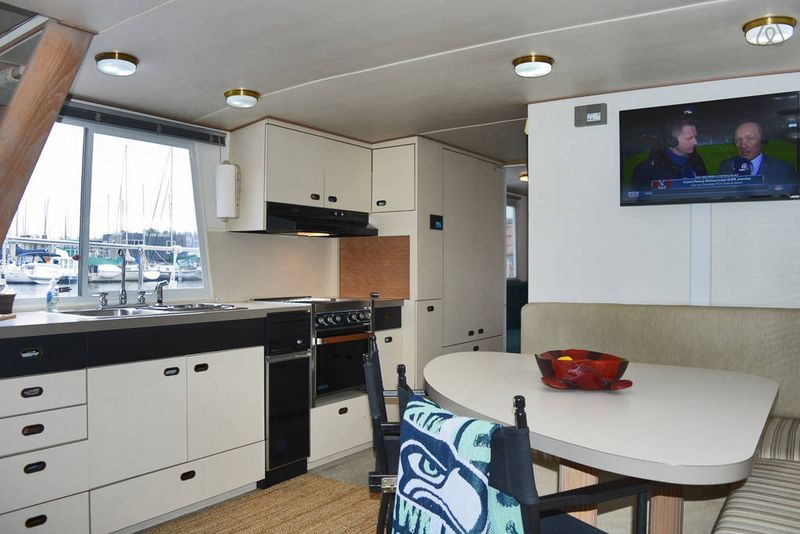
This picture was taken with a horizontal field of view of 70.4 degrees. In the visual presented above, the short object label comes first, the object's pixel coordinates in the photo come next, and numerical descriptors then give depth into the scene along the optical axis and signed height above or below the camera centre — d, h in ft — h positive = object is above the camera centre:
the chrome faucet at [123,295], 11.22 -0.45
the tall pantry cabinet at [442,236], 14.40 +0.98
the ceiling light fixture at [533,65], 9.12 +3.35
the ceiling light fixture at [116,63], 8.81 +3.29
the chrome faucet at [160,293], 11.66 -0.43
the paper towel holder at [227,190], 12.51 +1.81
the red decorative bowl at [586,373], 5.93 -1.07
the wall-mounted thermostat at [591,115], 11.22 +3.13
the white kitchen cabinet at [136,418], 8.44 -2.28
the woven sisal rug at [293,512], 9.15 -4.13
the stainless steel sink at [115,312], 10.39 -0.75
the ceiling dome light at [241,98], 10.70 +3.31
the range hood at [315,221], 12.53 +1.20
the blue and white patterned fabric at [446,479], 3.24 -1.27
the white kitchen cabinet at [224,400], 9.74 -2.30
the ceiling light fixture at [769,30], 7.64 +3.32
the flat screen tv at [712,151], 9.75 +2.18
